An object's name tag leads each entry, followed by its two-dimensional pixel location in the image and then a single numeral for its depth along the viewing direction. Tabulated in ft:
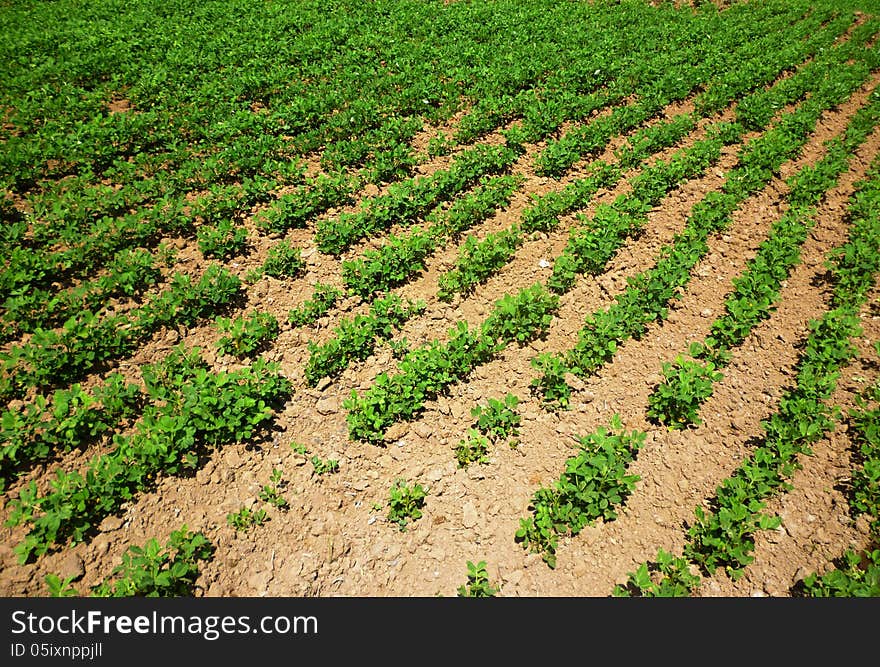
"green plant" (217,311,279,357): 17.62
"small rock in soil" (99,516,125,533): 13.10
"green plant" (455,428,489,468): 15.16
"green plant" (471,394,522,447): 15.78
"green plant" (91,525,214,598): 11.50
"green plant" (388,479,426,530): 13.91
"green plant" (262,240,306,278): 20.77
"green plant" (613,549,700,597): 12.07
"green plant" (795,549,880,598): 11.87
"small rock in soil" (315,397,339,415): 16.48
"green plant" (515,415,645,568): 13.35
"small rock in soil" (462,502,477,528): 13.91
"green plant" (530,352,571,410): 16.72
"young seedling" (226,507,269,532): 13.48
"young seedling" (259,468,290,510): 14.02
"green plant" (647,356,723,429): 16.26
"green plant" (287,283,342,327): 18.89
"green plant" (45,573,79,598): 11.28
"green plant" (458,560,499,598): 12.11
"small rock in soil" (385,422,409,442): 15.78
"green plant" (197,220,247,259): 21.16
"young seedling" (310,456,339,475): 14.80
